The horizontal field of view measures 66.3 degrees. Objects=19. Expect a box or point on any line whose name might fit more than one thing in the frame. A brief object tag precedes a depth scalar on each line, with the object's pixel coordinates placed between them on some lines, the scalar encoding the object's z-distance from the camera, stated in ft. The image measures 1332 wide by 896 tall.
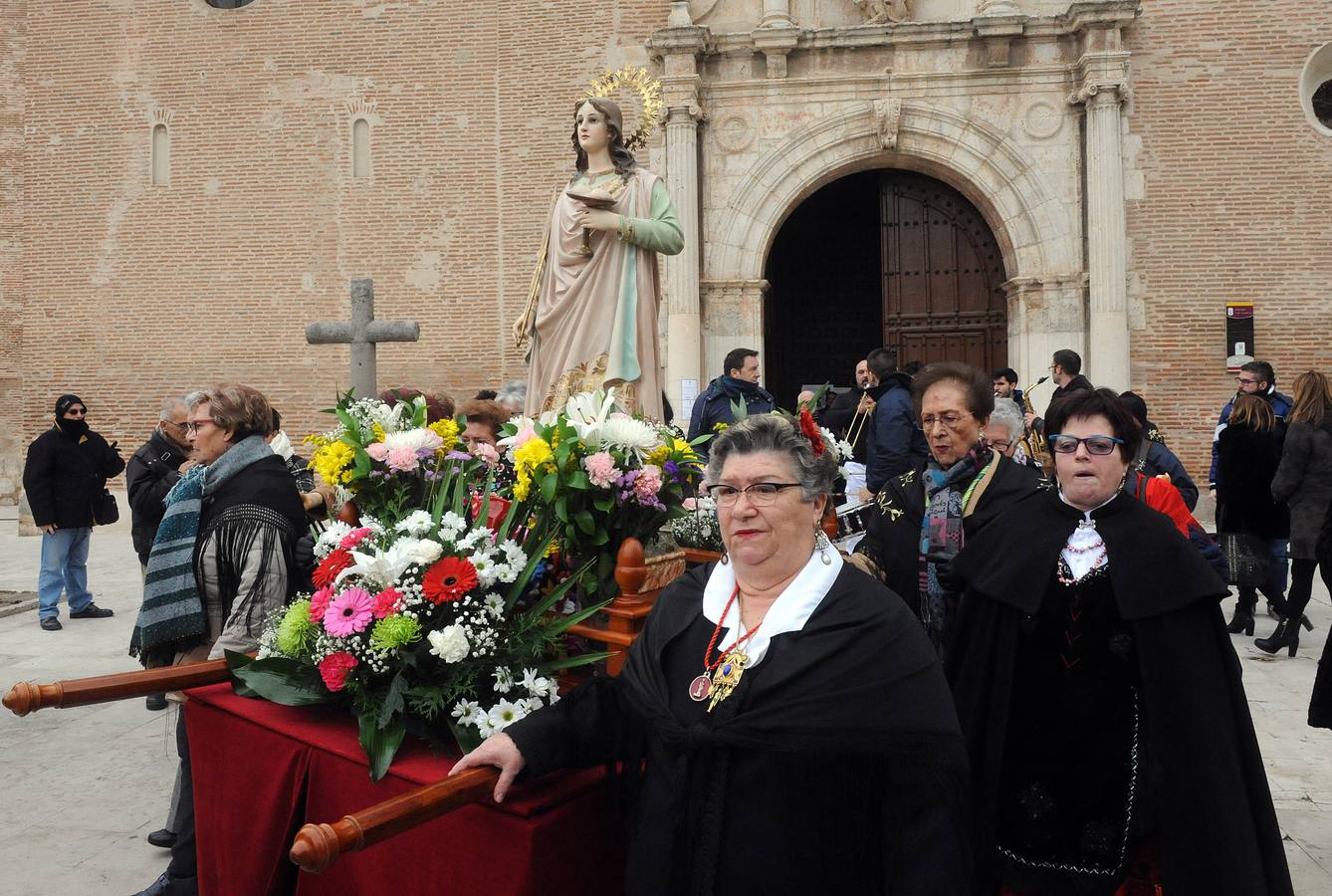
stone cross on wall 20.76
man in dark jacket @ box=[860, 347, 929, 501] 22.31
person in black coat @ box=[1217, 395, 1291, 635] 24.54
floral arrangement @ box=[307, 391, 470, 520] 12.37
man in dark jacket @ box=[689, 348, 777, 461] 22.35
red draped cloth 7.30
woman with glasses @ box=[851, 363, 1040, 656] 10.57
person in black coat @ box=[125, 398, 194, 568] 18.58
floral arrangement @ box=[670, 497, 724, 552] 12.47
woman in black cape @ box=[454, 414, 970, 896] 6.39
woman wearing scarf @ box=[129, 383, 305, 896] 11.59
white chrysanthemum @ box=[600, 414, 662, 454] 10.89
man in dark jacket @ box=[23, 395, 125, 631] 27.76
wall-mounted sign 40.16
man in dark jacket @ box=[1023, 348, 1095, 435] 27.04
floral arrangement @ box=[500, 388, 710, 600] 10.57
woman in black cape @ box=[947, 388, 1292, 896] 8.32
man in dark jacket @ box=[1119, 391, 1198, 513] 20.65
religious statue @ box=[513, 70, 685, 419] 15.79
